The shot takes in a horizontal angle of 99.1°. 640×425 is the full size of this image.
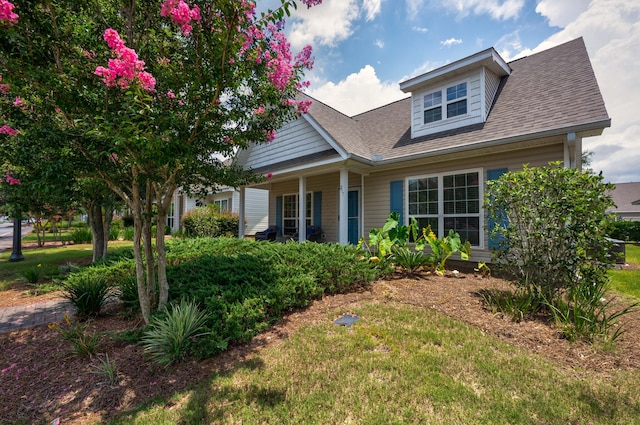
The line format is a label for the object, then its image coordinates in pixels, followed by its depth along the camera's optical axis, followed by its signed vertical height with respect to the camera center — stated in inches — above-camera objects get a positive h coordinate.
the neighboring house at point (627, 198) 1338.0 +79.5
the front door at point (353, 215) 387.2 -0.7
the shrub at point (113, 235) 596.3 -41.7
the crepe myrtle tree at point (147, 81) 98.9 +56.5
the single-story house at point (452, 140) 244.7 +77.4
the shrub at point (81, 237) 562.3 -43.2
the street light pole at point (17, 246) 380.5 -41.7
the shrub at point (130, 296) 163.2 -49.2
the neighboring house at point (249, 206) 719.7 +24.6
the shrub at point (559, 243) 135.4 -15.7
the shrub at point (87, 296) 160.1 -47.8
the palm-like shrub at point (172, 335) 113.7 -50.8
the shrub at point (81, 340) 120.5 -56.5
